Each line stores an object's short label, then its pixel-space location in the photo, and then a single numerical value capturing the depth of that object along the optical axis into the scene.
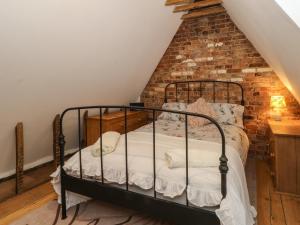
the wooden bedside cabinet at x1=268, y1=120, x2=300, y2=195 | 2.34
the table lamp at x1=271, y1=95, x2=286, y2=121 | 2.98
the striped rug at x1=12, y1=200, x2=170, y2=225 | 1.94
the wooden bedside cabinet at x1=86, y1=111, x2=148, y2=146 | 3.33
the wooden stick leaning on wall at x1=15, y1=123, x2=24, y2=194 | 2.54
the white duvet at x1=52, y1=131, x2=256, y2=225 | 1.38
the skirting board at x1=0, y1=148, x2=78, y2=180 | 2.80
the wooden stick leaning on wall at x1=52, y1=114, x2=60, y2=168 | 3.00
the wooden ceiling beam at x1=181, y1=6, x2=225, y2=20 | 3.38
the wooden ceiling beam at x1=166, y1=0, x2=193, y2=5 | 2.89
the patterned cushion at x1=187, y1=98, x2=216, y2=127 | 3.01
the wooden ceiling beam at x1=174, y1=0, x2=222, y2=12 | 3.07
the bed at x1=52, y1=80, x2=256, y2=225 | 1.39
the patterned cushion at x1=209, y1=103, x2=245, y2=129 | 3.06
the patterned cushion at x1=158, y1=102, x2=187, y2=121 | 3.39
